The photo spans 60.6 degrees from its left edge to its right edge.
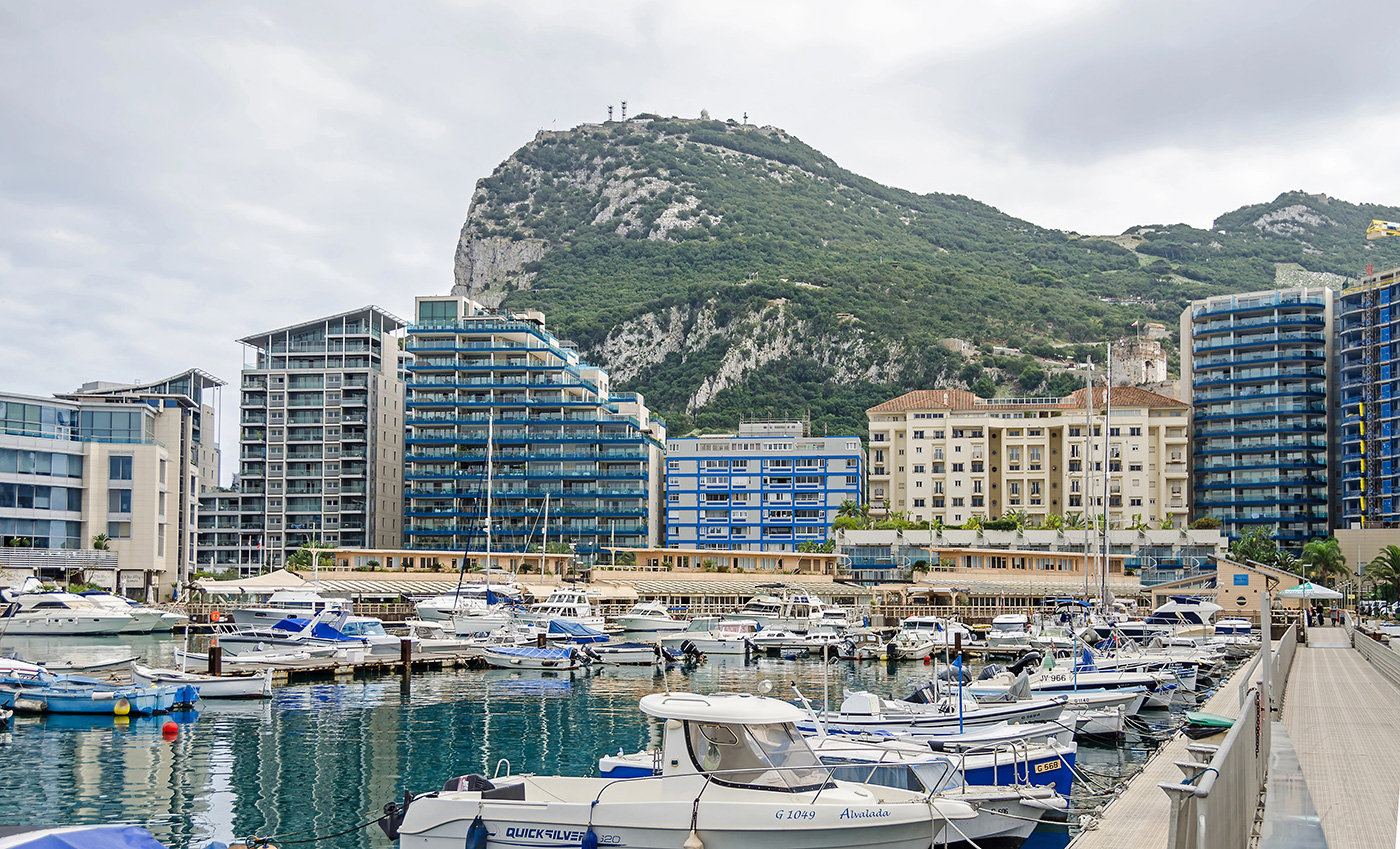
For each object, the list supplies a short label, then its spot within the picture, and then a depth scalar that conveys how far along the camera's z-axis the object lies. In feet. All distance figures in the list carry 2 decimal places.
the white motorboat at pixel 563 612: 236.69
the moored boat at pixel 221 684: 138.92
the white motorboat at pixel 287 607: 238.48
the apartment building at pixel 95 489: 302.45
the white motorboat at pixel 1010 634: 221.85
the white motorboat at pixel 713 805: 58.03
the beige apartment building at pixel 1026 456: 428.56
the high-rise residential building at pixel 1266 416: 437.99
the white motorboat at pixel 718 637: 219.20
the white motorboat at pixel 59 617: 243.81
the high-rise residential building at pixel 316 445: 456.04
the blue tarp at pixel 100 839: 42.47
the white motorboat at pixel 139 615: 253.44
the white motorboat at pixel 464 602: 249.75
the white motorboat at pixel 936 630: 228.02
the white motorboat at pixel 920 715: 95.81
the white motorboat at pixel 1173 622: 219.49
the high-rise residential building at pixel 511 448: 444.55
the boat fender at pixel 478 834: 60.64
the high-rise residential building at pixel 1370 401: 400.47
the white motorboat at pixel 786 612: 259.19
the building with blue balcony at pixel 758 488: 453.17
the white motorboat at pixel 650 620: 247.70
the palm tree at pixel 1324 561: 350.43
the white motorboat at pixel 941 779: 68.12
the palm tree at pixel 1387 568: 330.54
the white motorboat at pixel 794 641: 227.40
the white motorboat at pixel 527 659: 193.26
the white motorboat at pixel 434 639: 205.46
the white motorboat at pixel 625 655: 205.05
